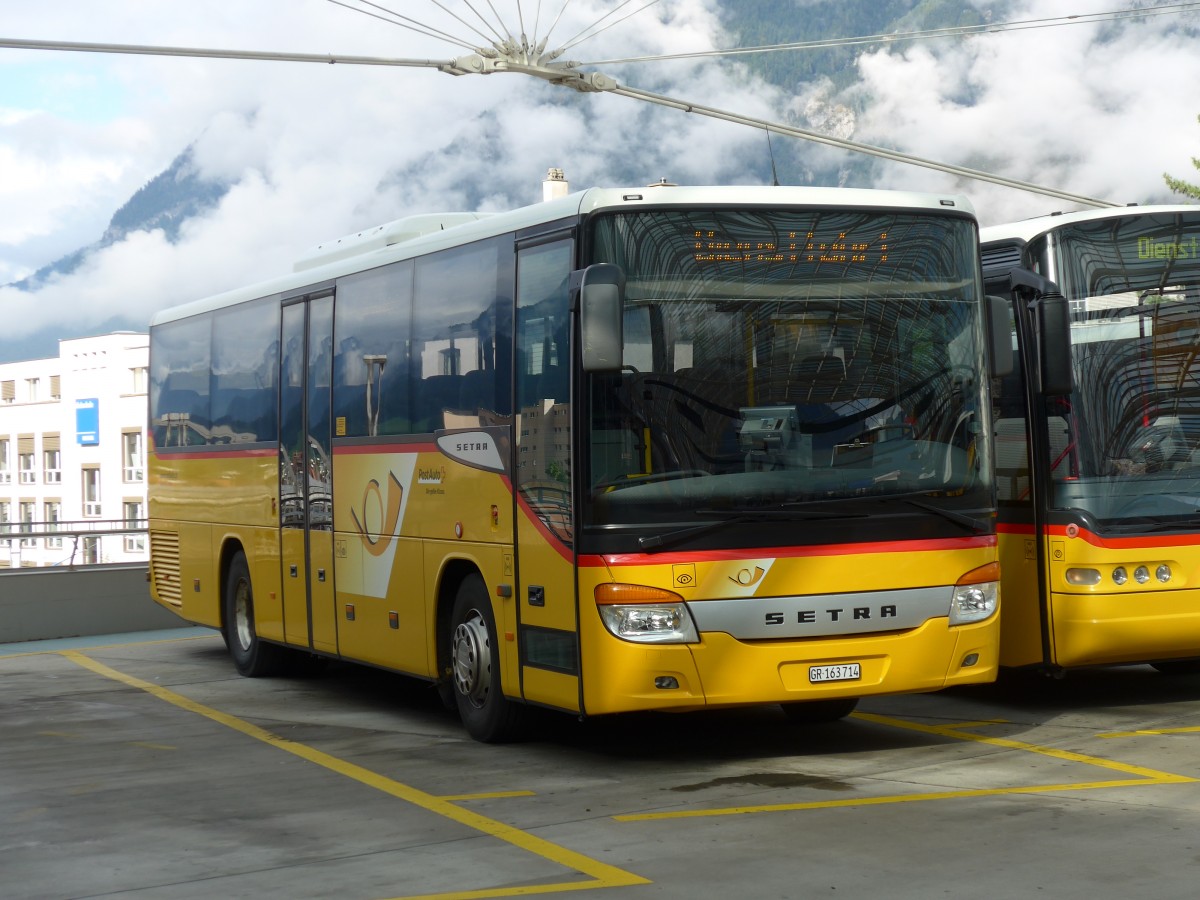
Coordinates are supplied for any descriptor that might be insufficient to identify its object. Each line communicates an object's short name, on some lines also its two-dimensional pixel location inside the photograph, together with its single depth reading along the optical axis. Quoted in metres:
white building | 92.31
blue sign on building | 93.56
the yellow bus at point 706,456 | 9.45
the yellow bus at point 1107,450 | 11.12
